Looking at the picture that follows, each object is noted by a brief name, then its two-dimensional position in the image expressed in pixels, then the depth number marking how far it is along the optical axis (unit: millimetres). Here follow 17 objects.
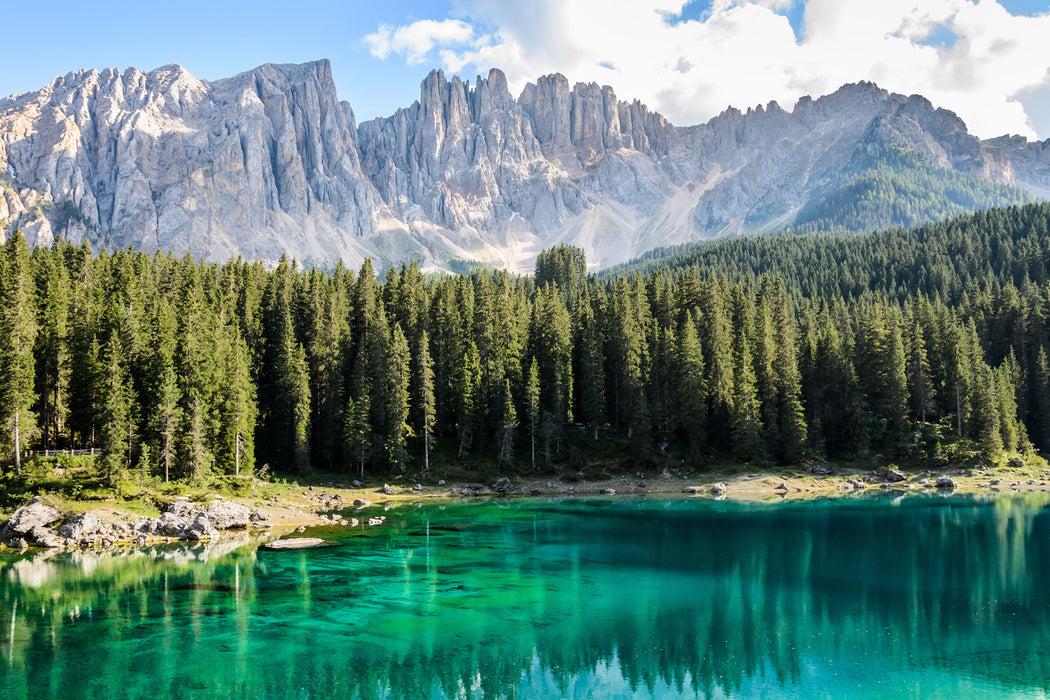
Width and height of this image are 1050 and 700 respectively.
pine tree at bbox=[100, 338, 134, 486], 55719
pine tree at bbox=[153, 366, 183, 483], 60781
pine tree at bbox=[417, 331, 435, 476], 82750
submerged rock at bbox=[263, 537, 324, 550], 48312
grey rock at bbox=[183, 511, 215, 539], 52688
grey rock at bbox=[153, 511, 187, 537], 52547
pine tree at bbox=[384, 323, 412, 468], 80125
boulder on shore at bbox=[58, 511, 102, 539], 49438
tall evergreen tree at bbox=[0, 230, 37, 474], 54625
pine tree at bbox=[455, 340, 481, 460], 84938
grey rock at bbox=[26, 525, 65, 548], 48512
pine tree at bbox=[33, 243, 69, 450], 62938
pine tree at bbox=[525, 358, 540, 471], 86062
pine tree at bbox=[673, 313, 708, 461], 86000
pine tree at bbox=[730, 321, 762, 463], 84375
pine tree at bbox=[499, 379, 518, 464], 84188
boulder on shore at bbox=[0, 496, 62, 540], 48656
